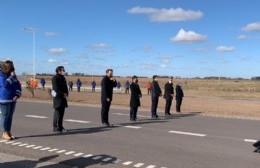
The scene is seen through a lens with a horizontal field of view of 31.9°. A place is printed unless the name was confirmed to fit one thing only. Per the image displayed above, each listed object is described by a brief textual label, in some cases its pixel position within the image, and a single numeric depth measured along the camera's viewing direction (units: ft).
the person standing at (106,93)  47.80
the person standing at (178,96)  73.40
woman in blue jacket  36.27
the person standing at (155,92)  60.16
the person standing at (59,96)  42.06
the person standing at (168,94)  65.67
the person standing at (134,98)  54.90
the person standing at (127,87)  172.41
